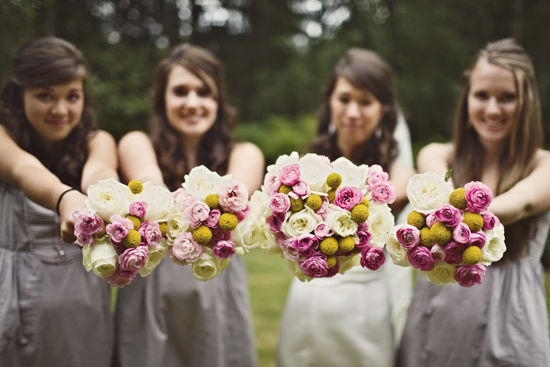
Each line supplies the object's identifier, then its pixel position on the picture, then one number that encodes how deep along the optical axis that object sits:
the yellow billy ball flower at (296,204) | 1.21
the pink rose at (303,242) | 1.19
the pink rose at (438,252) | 1.17
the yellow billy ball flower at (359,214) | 1.19
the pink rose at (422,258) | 1.17
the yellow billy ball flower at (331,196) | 1.23
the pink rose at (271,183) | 1.23
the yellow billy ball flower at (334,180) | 1.22
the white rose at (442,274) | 1.21
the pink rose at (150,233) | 1.20
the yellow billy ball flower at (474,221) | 1.16
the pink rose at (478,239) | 1.16
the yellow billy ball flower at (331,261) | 1.20
